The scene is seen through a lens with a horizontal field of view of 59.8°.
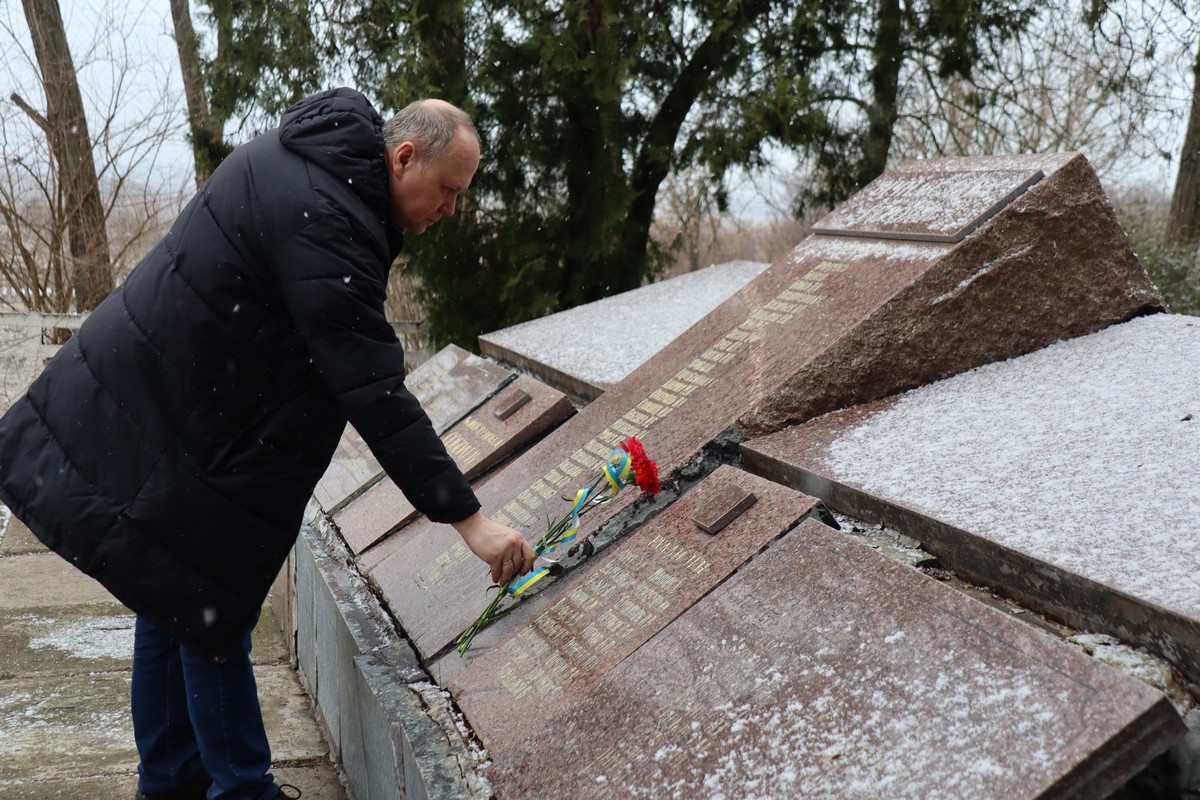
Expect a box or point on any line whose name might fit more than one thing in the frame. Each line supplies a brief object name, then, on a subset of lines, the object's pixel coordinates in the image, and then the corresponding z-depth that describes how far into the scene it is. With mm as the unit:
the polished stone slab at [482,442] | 3453
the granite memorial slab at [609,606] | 2059
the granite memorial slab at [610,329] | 3906
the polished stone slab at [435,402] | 3947
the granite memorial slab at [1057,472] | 1659
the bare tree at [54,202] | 8094
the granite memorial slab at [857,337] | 2656
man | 1921
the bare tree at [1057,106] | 6500
